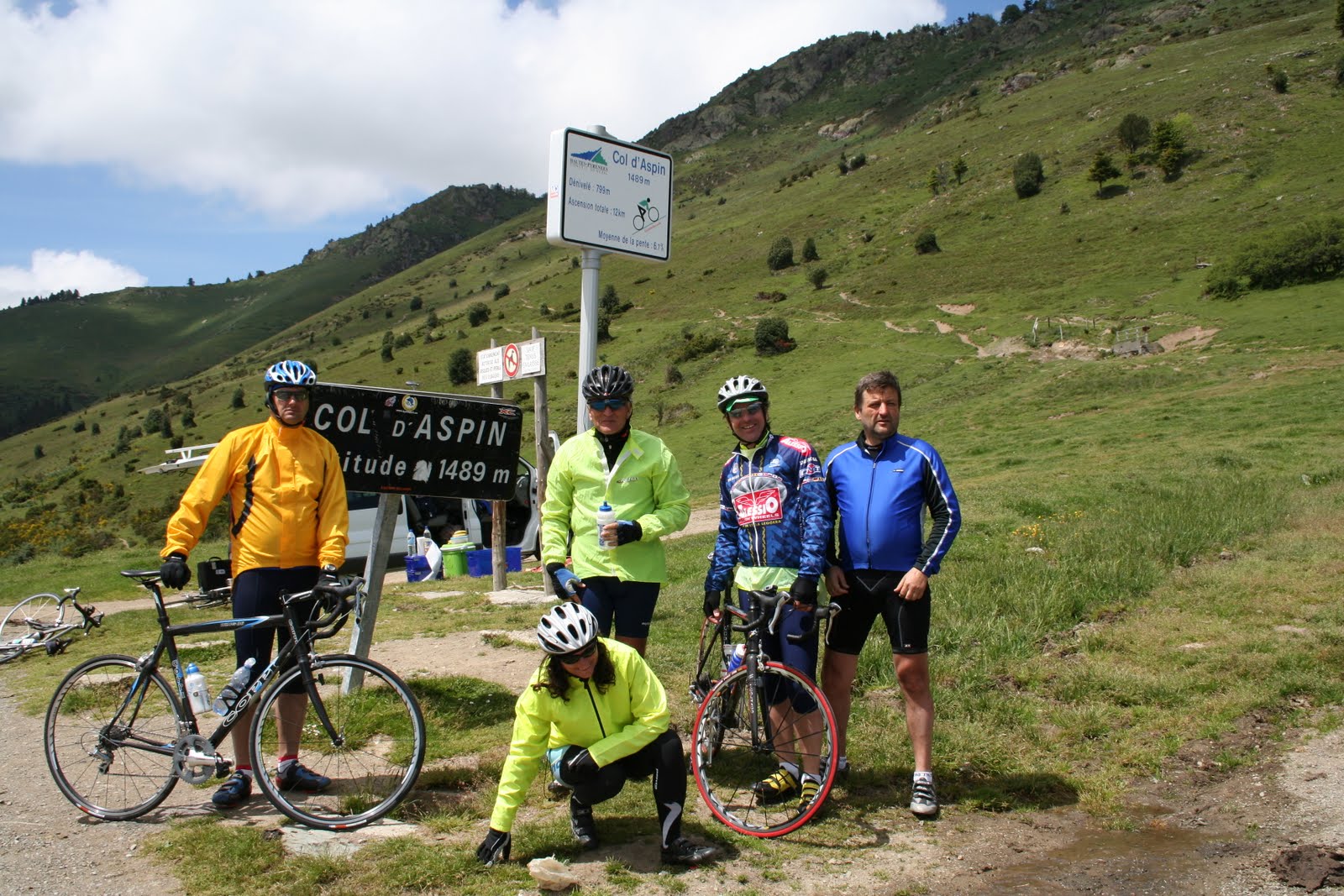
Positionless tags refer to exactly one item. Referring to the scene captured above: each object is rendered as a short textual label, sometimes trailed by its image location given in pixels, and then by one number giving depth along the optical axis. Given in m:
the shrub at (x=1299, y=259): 39.59
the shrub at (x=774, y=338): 51.31
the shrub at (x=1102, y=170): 63.66
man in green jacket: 4.68
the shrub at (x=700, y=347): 55.75
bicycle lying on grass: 7.18
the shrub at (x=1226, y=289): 40.59
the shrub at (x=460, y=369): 72.81
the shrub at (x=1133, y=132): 67.06
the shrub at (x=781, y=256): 74.19
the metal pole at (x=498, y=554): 11.93
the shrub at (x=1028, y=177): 68.69
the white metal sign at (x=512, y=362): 9.88
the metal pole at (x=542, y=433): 10.66
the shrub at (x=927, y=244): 64.56
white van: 16.17
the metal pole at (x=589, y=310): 6.87
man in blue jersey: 4.41
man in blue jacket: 4.35
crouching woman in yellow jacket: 3.81
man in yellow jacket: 4.44
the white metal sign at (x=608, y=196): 6.89
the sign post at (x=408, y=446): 5.92
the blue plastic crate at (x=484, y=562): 14.39
